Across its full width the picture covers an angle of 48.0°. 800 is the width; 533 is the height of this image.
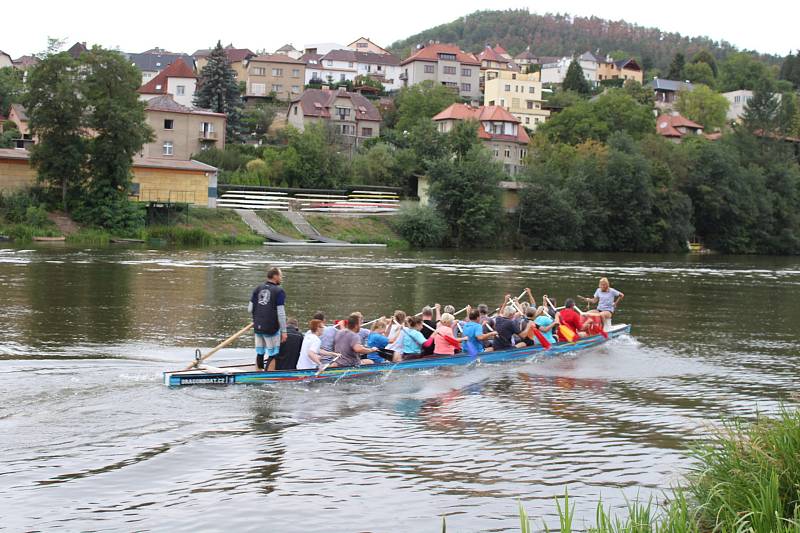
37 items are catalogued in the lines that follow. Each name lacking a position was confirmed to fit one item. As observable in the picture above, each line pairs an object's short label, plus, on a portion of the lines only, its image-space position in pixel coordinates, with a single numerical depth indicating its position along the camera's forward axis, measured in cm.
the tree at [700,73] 18288
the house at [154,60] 16088
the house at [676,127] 12411
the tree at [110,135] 6125
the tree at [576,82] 15712
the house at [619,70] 19250
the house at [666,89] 16438
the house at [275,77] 13588
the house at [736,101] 16438
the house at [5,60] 15438
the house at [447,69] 15612
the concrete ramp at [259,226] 6731
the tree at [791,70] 18012
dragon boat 1641
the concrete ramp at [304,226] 6950
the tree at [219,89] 9888
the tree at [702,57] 19825
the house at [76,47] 15585
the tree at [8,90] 10831
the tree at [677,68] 18516
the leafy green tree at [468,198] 7425
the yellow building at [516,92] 13912
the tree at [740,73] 17462
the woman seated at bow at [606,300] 2634
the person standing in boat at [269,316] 1652
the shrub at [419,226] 7269
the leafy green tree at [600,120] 10369
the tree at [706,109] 14262
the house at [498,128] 11538
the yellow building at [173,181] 6869
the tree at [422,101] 12144
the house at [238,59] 15088
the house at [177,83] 11900
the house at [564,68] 18438
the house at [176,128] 8844
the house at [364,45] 19000
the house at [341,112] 11200
